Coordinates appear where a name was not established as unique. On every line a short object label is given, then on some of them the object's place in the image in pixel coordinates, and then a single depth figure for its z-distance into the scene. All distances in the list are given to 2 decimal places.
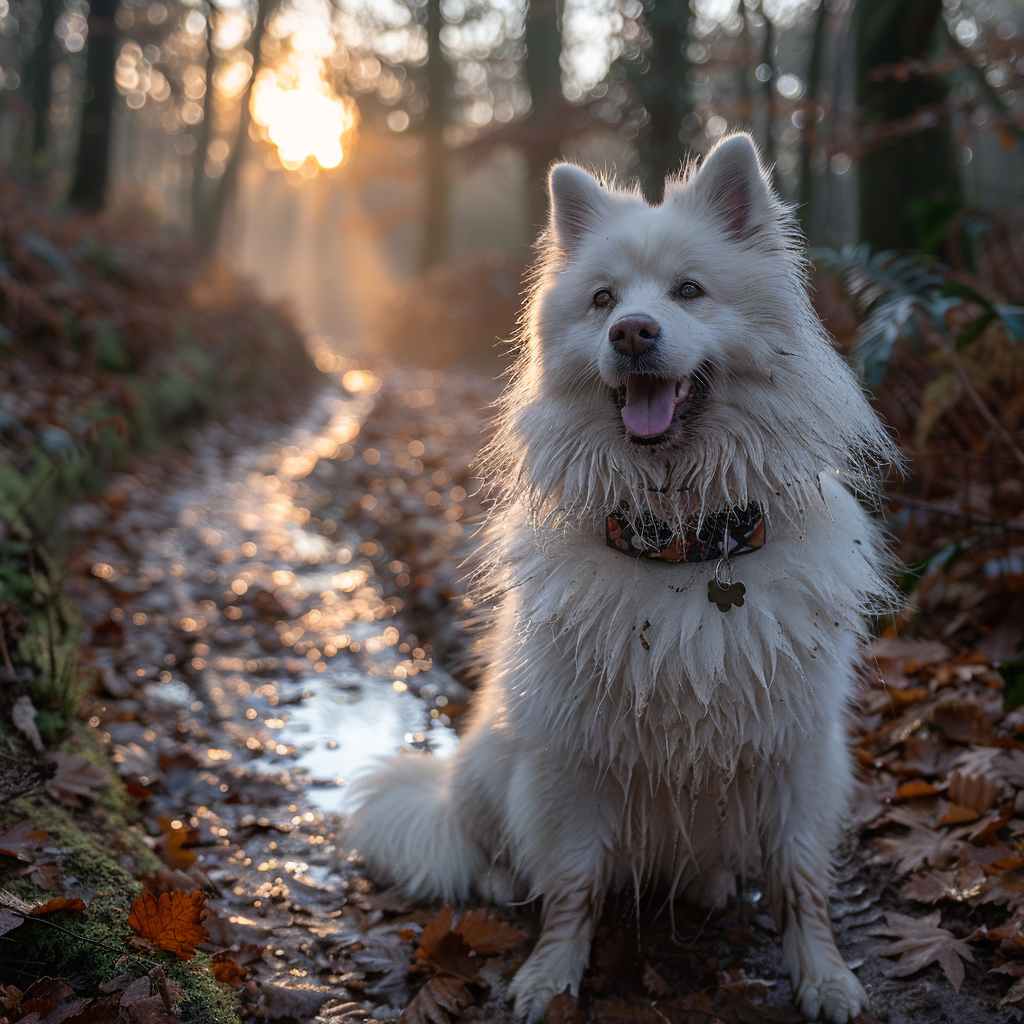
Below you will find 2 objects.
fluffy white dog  2.13
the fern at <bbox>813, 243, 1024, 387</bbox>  3.09
